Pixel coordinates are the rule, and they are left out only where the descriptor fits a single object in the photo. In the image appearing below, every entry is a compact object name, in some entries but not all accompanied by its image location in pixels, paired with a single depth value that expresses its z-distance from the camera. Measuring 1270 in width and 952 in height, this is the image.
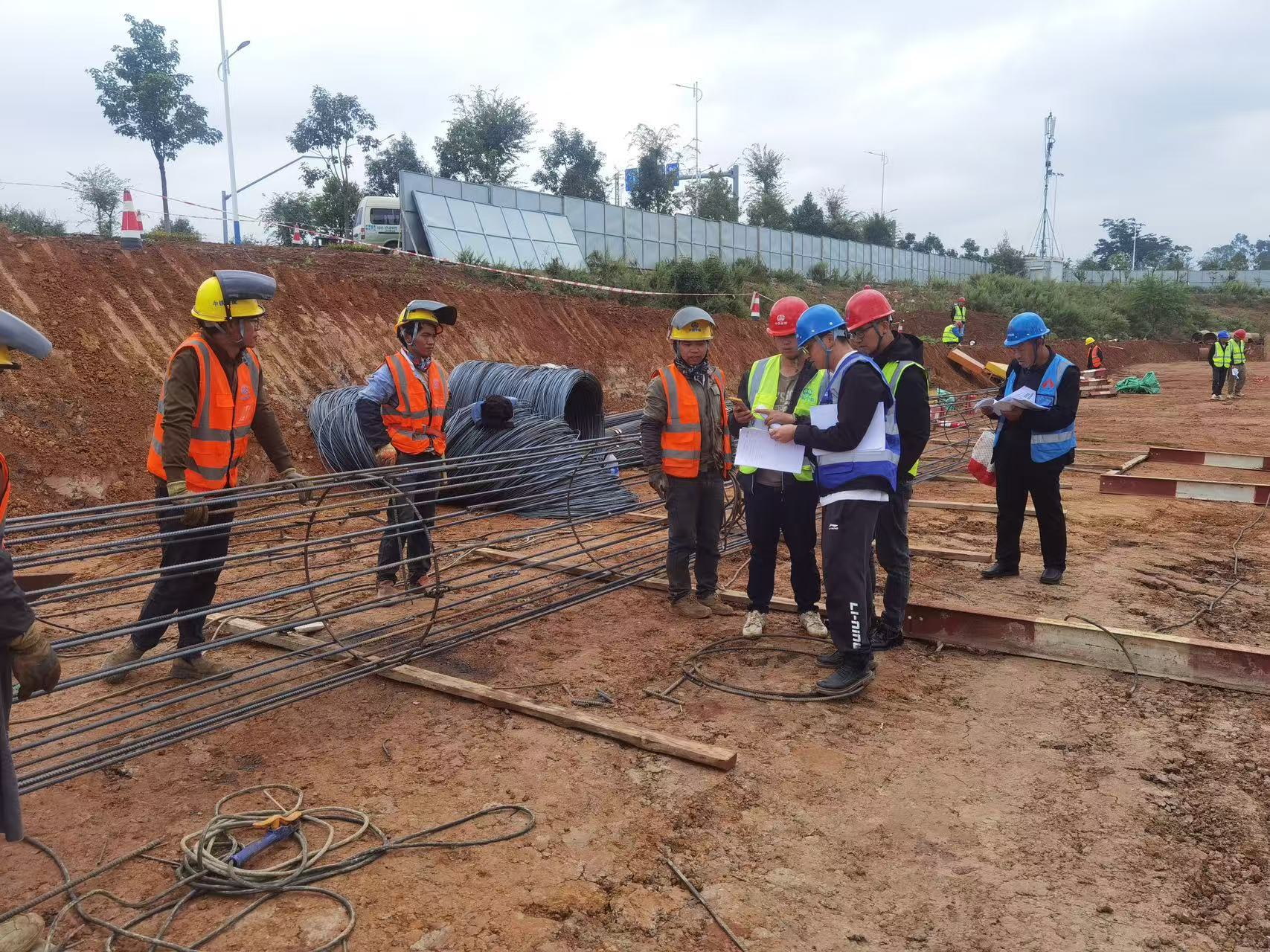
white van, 23.19
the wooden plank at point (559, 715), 3.75
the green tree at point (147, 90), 29.05
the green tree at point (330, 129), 35.00
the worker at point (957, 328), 24.86
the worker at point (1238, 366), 21.98
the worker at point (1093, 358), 25.78
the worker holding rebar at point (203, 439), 4.33
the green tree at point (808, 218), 47.81
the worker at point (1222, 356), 21.53
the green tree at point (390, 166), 38.06
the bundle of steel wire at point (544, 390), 9.25
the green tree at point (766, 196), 46.12
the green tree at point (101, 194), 27.06
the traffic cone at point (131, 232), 11.69
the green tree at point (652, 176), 42.12
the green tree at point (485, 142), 36.12
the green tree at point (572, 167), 41.72
